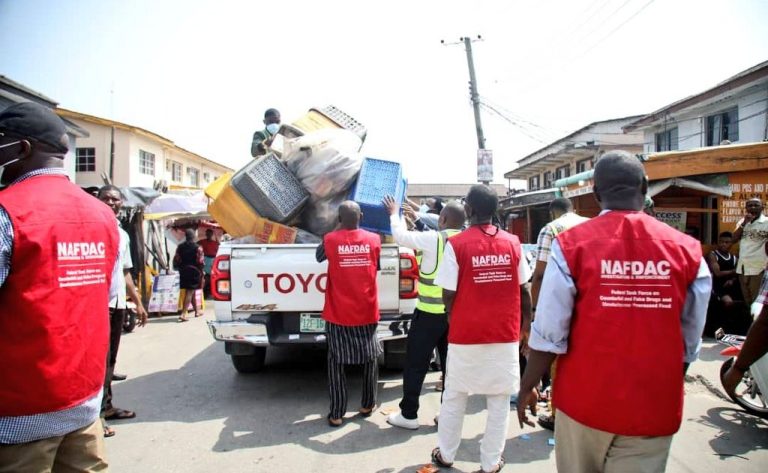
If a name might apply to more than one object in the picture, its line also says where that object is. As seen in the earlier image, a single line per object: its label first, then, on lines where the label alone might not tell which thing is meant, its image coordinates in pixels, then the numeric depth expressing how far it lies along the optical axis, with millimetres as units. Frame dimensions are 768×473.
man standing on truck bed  6770
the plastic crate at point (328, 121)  6074
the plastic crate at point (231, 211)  5207
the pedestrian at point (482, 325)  3223
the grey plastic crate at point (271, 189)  5086
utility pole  15445
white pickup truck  4785
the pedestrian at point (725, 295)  7542
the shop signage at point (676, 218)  9977
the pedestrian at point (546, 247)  4070
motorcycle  3918
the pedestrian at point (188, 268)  10062
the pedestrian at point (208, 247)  12344
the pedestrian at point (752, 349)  2469
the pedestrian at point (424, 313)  4020
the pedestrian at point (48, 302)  1740
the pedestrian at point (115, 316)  4336
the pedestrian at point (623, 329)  1859
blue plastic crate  4996
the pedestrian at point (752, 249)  7254
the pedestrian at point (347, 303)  4242
